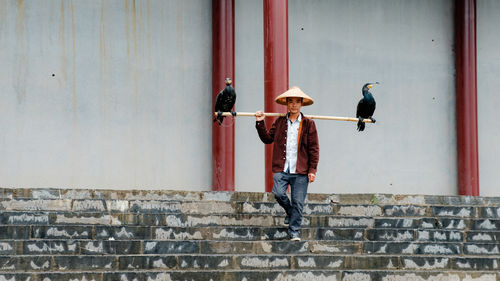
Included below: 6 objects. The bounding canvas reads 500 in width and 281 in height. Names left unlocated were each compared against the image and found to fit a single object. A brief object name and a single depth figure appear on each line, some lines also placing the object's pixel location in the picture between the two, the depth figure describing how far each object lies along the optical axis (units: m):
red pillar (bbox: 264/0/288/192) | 17.59
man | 13.51
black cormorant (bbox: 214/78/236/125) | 14.26
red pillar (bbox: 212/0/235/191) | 20.34
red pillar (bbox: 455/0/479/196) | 21.82
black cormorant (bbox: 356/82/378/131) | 14.63
